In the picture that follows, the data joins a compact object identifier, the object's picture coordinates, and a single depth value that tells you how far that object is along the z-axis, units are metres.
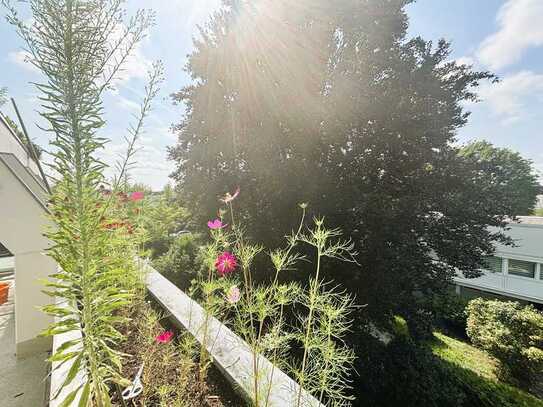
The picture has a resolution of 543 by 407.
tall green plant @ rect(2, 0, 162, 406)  0.73
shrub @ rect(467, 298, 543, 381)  5.34
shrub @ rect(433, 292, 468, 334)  9.08
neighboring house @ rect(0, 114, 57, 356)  2.40
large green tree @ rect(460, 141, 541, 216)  4.65
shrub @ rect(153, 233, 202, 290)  5.97
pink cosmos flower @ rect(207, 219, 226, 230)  1.42
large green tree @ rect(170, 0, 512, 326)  4.52
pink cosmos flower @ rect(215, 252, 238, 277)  1.36
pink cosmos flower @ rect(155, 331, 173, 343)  1.28
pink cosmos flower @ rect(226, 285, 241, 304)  1.06
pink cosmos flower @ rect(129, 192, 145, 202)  2.14
